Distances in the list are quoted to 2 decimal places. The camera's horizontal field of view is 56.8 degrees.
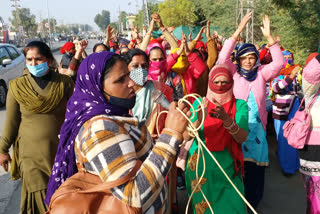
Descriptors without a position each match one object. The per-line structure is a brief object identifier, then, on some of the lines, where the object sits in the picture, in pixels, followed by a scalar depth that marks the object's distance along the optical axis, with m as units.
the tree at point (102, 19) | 170.12
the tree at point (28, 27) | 58.66
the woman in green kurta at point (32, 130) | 2.56
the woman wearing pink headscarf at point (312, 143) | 2.24
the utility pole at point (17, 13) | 43.28
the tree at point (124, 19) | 92.08
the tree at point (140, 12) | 51.97
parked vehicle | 9.01
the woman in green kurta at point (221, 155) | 2.41
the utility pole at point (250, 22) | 16.34
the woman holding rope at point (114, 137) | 1.26
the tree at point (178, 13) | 33.22
